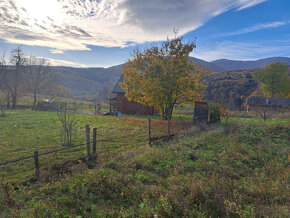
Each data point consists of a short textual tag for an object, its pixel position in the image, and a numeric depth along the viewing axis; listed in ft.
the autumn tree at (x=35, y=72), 135.33
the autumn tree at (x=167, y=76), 52.75
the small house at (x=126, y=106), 84.64
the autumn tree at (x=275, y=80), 169.07
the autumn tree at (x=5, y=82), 112.47
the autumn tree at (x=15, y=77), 113.99
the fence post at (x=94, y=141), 24.61
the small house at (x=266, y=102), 140.46
